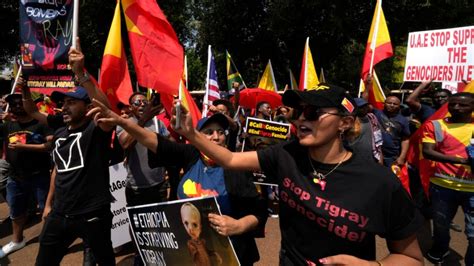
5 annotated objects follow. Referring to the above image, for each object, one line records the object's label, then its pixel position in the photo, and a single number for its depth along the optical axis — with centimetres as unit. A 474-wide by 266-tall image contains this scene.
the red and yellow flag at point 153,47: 293
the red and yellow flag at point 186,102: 323
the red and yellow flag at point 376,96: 630
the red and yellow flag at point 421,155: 425
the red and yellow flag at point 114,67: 375
